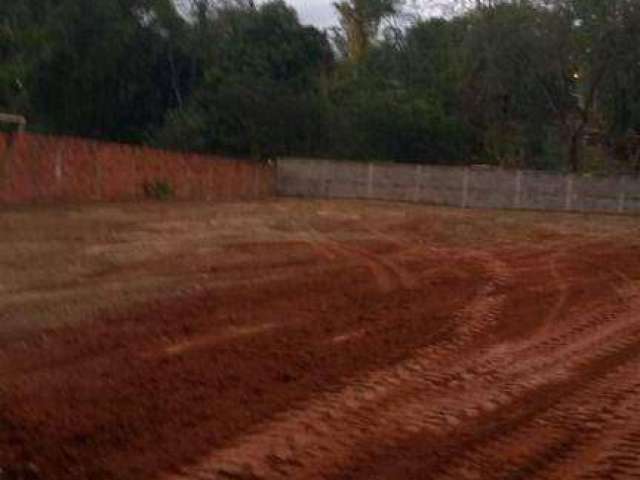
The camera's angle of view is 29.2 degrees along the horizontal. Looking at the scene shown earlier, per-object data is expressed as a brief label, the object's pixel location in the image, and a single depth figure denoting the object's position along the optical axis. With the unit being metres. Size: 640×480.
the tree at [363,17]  74.69
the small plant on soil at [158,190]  40.28
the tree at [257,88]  52.38
